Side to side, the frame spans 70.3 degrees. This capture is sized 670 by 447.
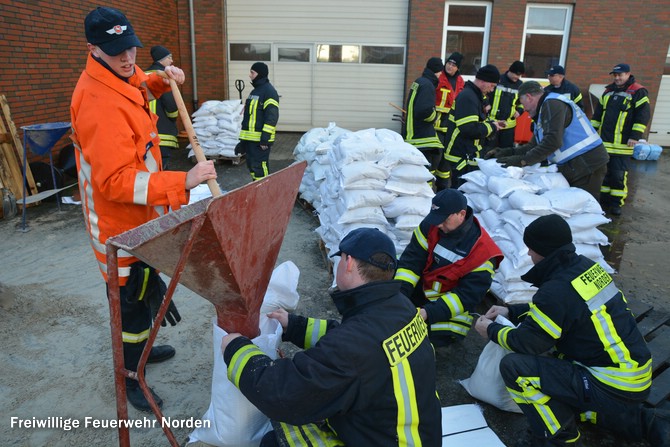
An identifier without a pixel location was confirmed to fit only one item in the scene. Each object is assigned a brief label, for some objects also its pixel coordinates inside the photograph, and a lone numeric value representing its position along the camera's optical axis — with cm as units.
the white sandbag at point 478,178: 470
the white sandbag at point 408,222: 426
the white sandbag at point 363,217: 421
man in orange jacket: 215
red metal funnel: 160
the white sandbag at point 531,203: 397
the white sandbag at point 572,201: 406
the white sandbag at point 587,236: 412
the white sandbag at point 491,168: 459
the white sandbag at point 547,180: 444
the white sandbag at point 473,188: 471
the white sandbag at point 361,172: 433
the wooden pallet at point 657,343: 282
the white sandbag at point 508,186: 423
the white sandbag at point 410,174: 442
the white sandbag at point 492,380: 275
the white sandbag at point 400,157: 448
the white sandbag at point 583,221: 409
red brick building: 1060
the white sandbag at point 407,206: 430
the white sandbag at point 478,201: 461
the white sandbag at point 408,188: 438
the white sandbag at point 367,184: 434
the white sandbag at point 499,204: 427
